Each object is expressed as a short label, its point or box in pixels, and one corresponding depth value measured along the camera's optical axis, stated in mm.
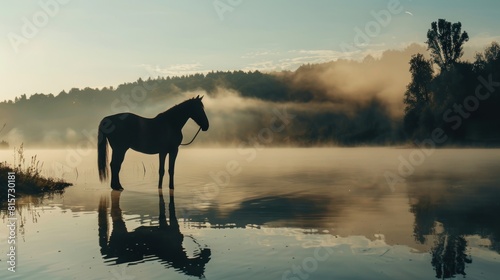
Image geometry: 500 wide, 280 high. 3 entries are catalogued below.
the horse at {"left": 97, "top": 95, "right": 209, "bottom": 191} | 20406
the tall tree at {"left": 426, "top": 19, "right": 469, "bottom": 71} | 70875
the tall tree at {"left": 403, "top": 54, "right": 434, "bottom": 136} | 74000
